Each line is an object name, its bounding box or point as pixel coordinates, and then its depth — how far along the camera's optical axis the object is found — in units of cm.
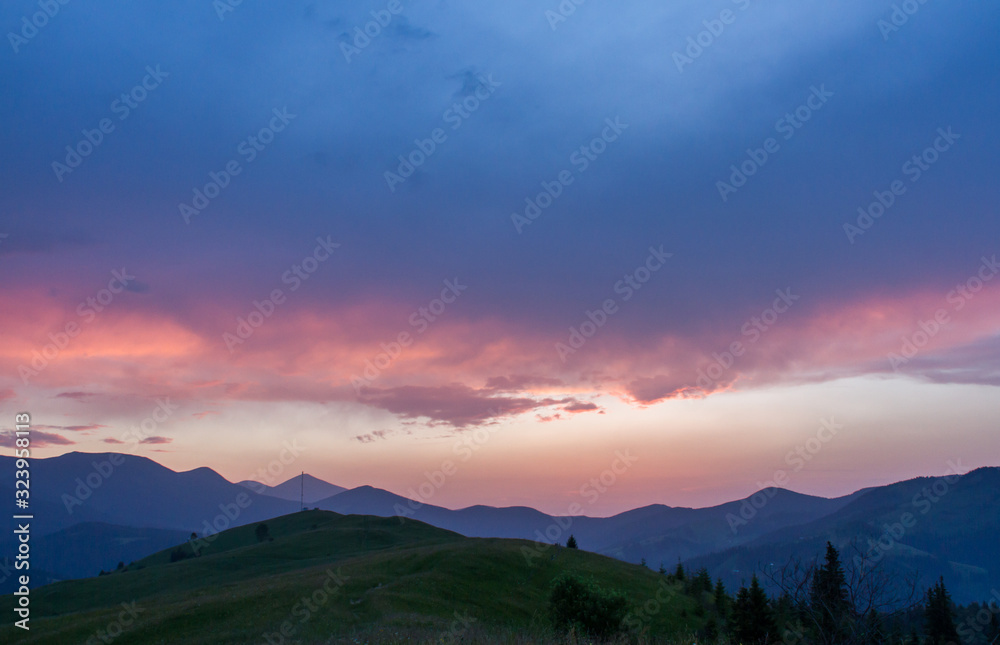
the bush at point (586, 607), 4397
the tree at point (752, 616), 5803
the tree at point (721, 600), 7186
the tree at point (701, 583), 7806
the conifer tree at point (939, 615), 8100
